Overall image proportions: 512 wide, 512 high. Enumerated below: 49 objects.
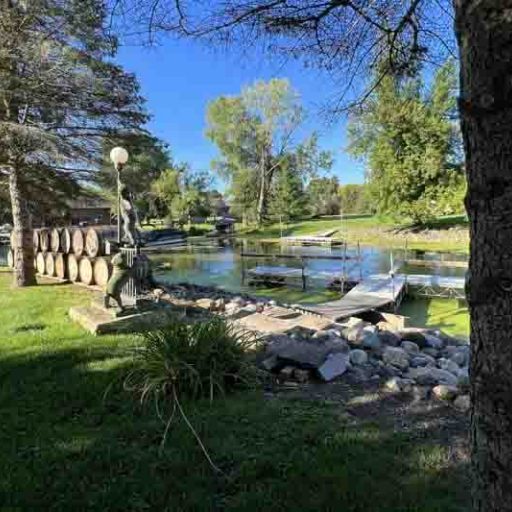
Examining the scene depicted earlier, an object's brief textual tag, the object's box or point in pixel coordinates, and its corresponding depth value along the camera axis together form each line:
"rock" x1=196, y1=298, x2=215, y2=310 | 6.95
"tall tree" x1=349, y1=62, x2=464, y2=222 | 25.59
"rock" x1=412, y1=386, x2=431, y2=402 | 2.98
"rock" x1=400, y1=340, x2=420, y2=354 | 4.25
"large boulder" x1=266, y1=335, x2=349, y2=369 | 3.48
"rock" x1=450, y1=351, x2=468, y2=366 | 4.07
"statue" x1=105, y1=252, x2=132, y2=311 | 5.22
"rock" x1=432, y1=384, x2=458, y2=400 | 2.95
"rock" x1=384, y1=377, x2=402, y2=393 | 3.11
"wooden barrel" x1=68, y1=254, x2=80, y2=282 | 8.75
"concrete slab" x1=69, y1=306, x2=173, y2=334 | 4.74
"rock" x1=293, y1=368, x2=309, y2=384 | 3.37
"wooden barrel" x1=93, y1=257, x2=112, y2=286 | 7.80
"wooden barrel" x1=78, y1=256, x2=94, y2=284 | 8.25
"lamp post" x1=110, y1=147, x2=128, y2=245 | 6.43
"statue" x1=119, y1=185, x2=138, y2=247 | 6.86
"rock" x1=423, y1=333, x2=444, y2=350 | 4.74
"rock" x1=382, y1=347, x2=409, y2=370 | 3.66
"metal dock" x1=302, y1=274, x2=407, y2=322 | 9.73
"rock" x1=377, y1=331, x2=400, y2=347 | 4.36
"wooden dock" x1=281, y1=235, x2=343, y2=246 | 27.23
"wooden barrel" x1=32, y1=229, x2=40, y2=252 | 10.65
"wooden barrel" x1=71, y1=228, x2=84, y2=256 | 8.54
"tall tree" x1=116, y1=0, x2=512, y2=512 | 0.83
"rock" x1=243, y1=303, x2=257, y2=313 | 6.80
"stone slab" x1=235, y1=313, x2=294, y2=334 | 4.80
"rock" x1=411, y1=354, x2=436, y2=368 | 3.78
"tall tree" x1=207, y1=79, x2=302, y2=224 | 35.22
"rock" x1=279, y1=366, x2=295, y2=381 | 3.43
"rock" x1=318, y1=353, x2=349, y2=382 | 3.36
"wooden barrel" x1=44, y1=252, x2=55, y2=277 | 9.69
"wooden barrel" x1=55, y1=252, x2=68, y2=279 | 9.25
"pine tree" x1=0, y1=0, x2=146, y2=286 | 7.03
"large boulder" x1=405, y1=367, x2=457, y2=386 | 3.24
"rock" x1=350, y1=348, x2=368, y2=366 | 3.65
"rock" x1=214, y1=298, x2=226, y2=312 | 7.00
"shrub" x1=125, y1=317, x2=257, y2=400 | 3.05
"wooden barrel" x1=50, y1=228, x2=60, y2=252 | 9.44
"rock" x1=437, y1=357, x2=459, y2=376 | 3.69
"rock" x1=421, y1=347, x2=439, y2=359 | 4.39
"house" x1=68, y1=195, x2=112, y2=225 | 38.00
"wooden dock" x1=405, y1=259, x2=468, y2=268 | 17.11
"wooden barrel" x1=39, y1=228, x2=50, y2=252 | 10.01
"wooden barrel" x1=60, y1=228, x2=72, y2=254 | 8.98
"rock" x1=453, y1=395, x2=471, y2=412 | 2.77
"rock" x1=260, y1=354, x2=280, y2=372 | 3.55
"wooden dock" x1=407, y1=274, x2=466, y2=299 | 12.46
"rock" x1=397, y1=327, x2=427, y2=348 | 4.67
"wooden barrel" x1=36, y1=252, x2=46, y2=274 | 10.11
